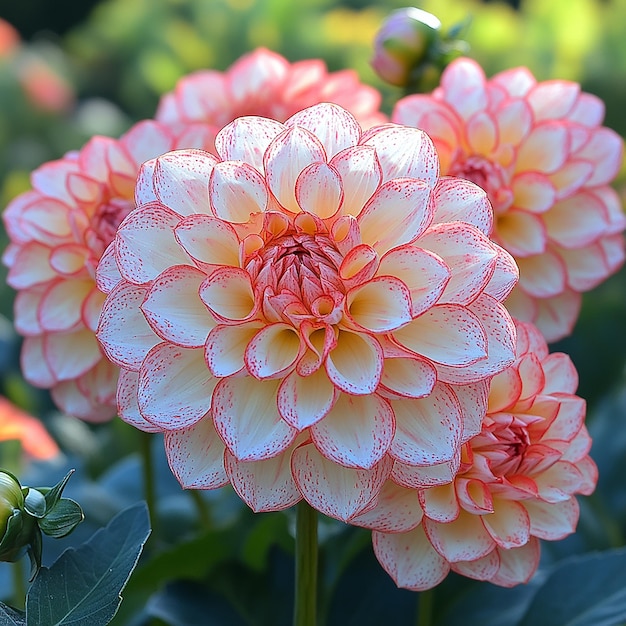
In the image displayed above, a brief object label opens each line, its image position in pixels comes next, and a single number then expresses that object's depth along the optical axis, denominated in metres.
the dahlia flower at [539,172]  0.54
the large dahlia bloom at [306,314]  0.43
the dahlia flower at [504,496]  0.46
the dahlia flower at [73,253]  0.53
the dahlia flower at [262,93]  0.58
